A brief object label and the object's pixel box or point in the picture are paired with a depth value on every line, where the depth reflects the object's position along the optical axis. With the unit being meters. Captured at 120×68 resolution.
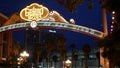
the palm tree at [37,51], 69.54
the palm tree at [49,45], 70.62
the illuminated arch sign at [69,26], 31.84
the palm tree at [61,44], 62.41
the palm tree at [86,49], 68.24
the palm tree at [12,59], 33.06
